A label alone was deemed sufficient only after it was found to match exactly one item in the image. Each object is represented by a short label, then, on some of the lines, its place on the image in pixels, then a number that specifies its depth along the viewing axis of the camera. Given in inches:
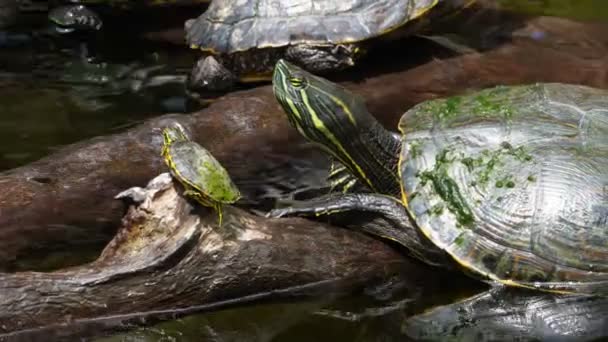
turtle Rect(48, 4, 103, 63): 624.7
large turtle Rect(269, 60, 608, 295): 298.8
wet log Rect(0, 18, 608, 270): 335.0
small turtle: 275.6
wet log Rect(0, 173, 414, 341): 269.3
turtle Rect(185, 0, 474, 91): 482.3
